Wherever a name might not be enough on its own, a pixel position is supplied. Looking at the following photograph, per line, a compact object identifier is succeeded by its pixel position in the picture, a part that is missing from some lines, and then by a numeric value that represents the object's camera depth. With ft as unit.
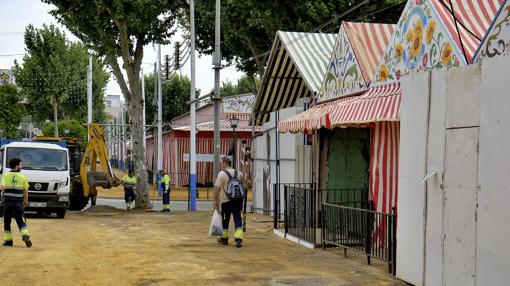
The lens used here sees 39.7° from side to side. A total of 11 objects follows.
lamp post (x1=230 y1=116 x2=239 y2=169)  79.25
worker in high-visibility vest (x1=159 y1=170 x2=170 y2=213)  94.99
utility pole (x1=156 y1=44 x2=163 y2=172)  133.11
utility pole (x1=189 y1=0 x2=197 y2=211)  93.17
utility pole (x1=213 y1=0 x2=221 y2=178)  80.74
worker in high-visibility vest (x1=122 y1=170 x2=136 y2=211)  96.58
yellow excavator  93.61
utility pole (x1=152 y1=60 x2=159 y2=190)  139.44
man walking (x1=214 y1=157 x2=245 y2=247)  47.24
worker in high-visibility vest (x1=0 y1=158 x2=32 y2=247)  46.70
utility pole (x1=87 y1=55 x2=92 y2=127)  143.35
